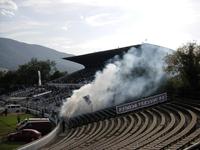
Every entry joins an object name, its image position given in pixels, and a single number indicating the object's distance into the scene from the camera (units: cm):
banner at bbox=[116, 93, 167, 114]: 2219
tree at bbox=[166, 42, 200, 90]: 2539
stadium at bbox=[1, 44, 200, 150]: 1227
